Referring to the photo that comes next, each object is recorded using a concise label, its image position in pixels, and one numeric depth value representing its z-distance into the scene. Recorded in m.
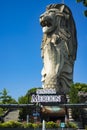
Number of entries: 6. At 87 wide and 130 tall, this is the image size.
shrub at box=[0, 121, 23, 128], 37.04
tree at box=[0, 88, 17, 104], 106.44
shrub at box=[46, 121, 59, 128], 42.03
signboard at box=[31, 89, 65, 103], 55.09
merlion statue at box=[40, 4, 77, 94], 89.62
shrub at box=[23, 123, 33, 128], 39.18
